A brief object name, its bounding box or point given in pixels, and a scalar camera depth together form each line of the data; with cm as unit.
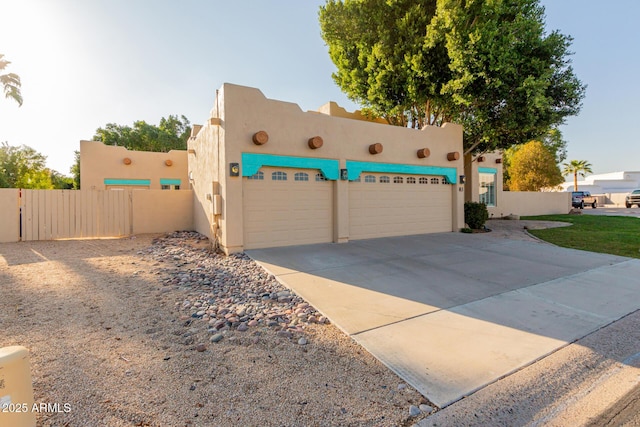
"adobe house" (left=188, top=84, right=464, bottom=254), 823
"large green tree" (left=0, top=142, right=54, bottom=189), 2261
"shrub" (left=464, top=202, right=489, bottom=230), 1329
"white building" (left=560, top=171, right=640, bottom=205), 5559
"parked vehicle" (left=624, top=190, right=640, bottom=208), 2919
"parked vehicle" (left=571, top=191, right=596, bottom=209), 2805
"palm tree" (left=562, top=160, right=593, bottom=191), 4384
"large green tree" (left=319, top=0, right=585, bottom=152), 1033
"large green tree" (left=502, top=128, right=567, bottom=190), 3094
